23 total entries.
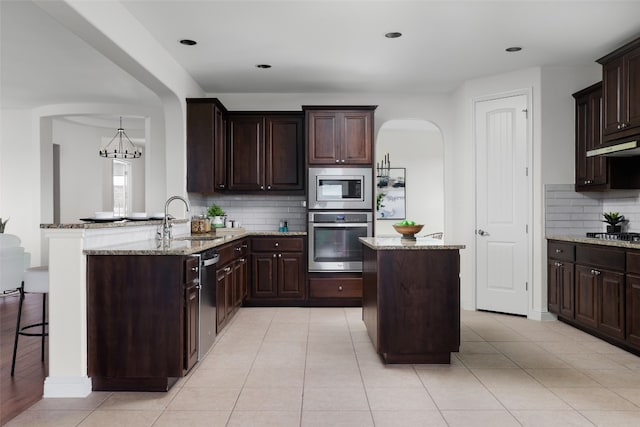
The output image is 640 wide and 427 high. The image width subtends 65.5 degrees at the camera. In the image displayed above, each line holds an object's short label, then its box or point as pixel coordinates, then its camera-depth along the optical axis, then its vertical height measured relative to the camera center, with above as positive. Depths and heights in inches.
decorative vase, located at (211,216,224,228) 231.8 -5.1
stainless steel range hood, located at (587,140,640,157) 155.8 +19.8
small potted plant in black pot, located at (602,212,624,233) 191.8 -4.3
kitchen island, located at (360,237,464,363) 143.5 -26.1
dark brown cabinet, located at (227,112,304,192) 241.8 +29.2
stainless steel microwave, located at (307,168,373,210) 233.8 +10.8
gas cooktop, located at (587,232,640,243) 167.9 -9.2
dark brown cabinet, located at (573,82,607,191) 187.5 +28.2
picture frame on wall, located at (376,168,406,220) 371.2 +11.7
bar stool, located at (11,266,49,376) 133.0 -18.6
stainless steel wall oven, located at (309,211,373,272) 232.7 -14.1
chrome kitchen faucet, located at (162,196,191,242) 157.6 -5.3
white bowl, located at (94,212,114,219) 137.0 -1.0
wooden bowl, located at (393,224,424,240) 159.5 -6.0
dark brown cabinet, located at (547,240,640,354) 150.9 -27.0
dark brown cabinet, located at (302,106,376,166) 233.3 +35.4
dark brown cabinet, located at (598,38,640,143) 158.2 +39.1
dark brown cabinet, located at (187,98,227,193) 214.7 +28.7
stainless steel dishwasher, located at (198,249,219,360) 141.5 -26.8
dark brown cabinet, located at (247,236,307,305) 231.6 -27.1
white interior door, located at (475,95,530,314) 210.8 +2.4
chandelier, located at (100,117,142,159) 400.7 +55.8
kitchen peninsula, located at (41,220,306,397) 120.6 -21.4
